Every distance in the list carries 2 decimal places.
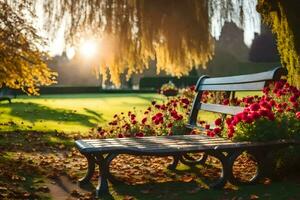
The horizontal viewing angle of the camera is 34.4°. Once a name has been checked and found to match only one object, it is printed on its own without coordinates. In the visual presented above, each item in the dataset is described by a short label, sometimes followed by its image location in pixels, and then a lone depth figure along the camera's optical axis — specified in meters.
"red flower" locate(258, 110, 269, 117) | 5.25
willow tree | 6.00
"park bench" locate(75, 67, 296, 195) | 4.79
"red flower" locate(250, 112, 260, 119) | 5.22
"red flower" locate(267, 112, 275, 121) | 5.28
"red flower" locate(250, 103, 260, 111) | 5.33
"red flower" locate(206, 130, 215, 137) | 6.02
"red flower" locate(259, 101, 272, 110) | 5.43
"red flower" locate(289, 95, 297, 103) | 5.75
